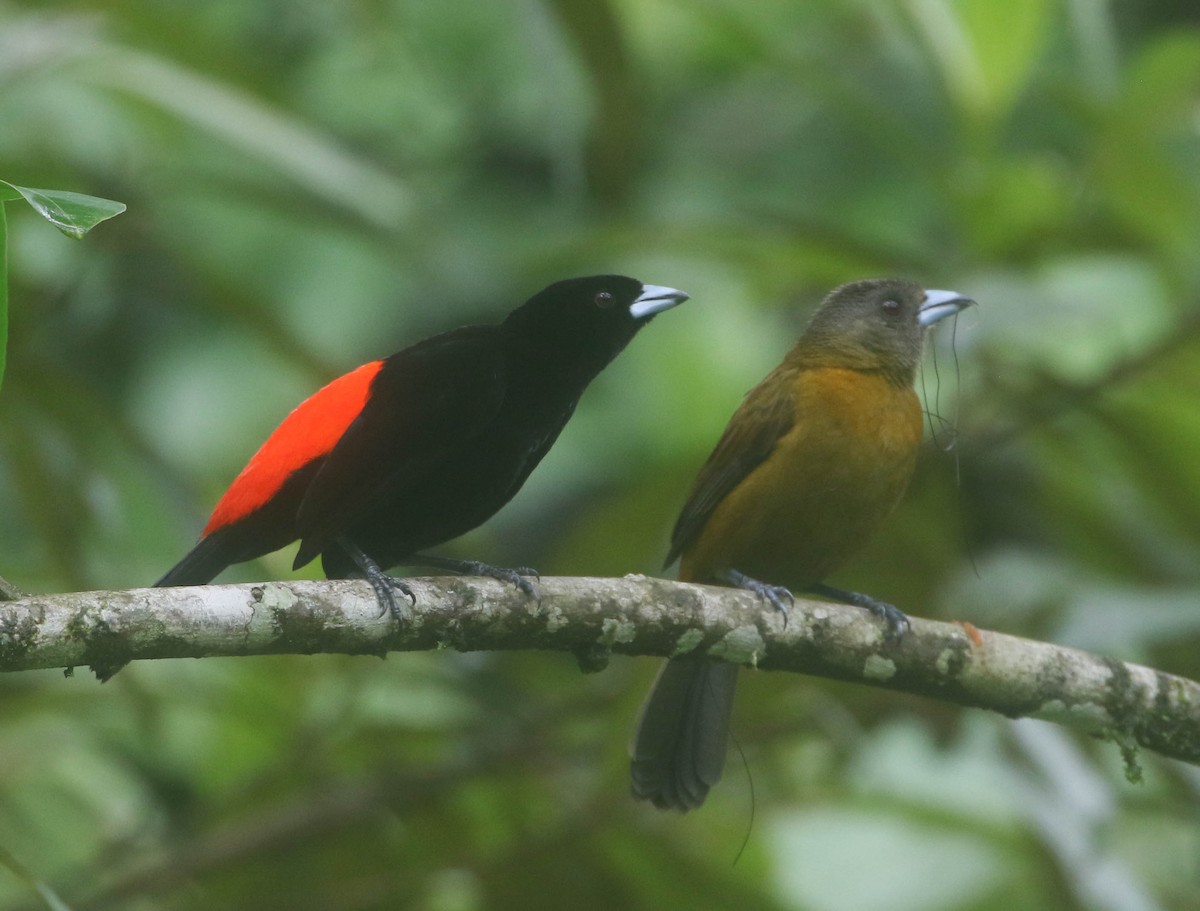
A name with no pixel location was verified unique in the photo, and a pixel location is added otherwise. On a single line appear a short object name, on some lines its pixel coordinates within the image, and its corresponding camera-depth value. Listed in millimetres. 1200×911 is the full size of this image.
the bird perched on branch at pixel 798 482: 4749
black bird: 4626
